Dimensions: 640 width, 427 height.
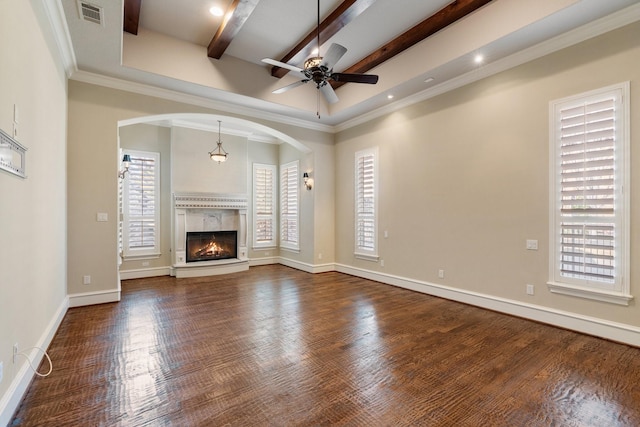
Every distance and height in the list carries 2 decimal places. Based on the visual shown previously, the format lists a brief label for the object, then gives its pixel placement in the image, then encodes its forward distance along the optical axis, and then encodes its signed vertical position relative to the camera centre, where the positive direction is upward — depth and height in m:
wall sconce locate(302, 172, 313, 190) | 7.03 +0.68
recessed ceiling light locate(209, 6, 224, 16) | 3.78 +2.53
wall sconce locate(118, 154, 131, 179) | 5.42 +0.89
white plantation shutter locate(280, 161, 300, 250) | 7.72 +0.09
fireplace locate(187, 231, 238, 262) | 7.02 -0.85
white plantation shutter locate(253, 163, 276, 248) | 8.01 +0.10
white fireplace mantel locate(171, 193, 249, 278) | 6.56 -0.30
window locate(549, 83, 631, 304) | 3.17 +0.17
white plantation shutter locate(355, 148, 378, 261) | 6.11 +0.12
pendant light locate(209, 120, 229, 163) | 6.46 +1.30
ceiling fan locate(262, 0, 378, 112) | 3.30 +1.62
